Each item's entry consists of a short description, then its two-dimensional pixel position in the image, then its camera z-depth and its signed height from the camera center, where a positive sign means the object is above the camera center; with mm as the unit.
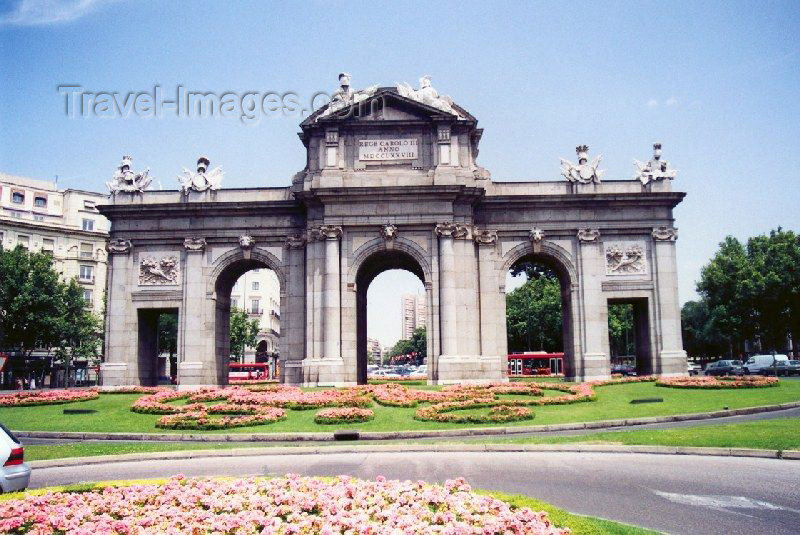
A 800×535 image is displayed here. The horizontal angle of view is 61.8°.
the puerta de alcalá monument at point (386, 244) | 39562 +6418
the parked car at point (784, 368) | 54219 -2141
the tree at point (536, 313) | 83062 +3991
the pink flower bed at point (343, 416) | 26062 -2665
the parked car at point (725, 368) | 58375 -2261
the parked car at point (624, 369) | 64375 -2552
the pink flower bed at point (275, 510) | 8969 -2353
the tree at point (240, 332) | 84062 +2221
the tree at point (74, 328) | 66312 +2345
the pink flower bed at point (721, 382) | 33688 -2012
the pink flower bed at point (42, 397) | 32656 -2293
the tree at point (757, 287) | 62344 +5262
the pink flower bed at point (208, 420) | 25578 -2756
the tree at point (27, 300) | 61406 +4788
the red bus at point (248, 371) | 76325 -2531
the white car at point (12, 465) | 11555 -1974
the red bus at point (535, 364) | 71938 -2111
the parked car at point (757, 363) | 56906 -1820
